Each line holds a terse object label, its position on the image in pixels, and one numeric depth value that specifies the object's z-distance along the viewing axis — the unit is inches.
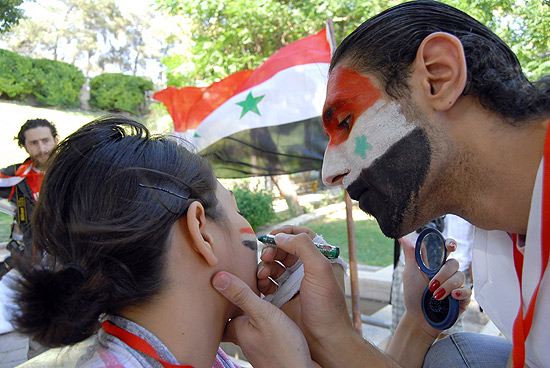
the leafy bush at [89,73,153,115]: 239.8
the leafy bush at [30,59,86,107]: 145.8
